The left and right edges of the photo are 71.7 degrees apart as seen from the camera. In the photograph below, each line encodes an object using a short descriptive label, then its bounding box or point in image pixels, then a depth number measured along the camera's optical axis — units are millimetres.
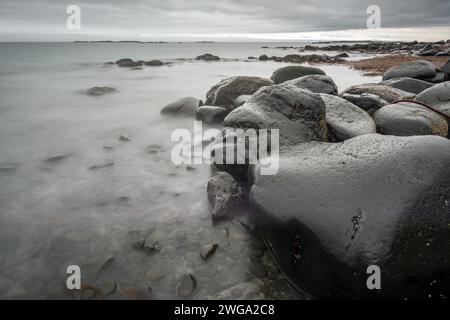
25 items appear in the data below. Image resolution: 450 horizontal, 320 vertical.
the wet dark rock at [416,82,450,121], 5487
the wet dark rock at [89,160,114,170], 4695
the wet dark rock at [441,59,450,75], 12102
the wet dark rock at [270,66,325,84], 10953
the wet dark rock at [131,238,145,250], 2943
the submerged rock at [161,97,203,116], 8299
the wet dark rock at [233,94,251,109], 6787
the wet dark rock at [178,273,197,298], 2467
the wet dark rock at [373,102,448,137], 4551
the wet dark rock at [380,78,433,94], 8438
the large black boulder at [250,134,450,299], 2135
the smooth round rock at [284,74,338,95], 7141
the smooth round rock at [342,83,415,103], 6582
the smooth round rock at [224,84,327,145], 4078
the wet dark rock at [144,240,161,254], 2901
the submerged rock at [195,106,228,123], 7324
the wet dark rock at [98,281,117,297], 2443
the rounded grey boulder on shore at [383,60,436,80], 11219
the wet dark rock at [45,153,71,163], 4973
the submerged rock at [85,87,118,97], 11673
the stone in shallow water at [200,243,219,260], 2846
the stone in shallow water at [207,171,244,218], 3422
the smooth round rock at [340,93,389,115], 5738
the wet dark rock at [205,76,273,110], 7812
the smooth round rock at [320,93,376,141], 4461
